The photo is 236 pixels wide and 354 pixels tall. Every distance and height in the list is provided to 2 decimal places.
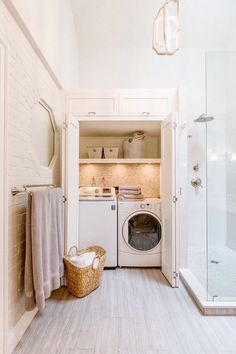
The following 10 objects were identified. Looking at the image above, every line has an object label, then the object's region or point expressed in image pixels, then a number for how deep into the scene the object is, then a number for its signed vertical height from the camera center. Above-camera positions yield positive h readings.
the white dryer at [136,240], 2.98 -0.78
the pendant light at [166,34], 1.65 +1.05
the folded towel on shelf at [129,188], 3.20 -0.13
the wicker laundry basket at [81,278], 2.24 -0.98
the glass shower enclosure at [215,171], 3.28 +0.11
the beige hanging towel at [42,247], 1.70 -0.54
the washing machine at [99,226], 2.95 -0.60
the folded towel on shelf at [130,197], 3.12 -0.25
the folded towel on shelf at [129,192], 3.17 -0.19
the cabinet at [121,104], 2.92 +0.92
